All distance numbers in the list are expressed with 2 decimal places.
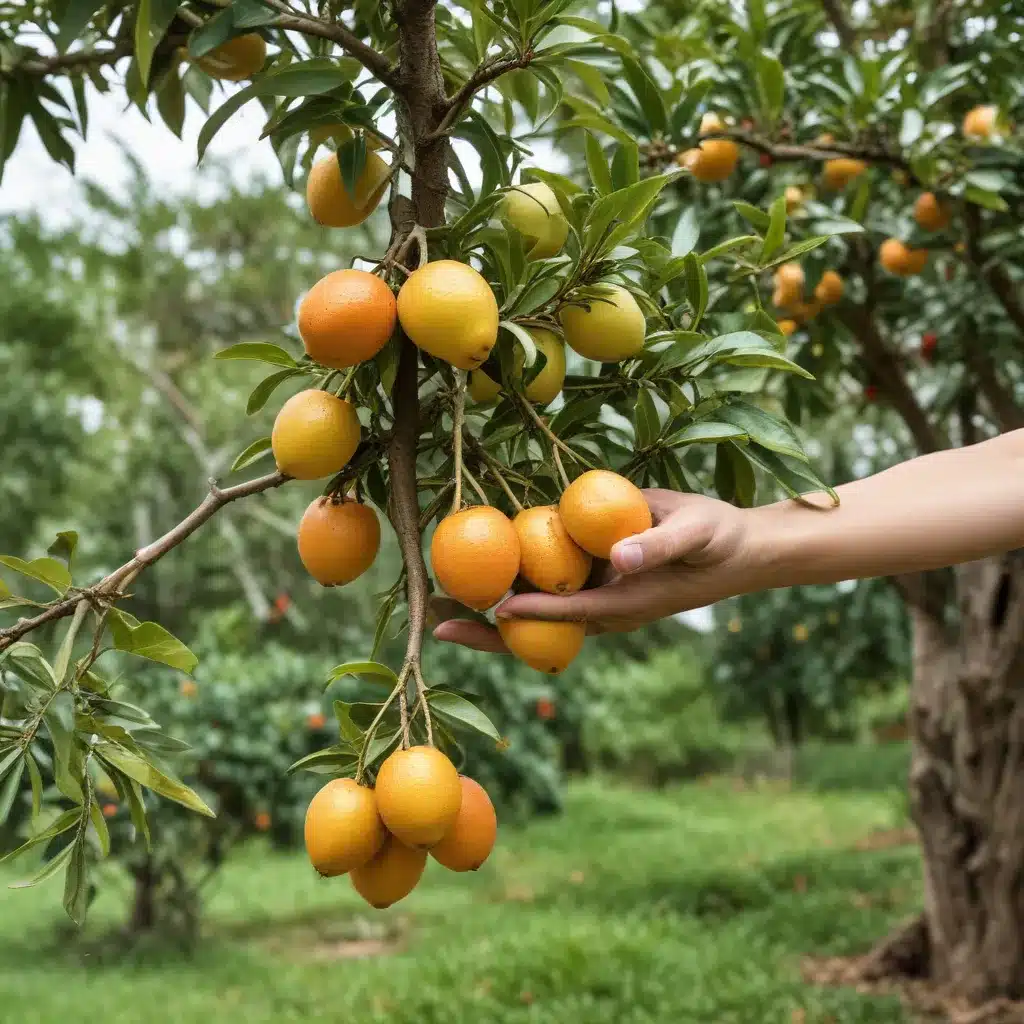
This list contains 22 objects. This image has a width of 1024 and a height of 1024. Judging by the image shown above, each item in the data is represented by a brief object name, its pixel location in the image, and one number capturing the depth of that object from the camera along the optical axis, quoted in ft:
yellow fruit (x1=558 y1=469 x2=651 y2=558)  3.17
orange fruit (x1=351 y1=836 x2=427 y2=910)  3.20
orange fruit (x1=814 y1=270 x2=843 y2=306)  7.11
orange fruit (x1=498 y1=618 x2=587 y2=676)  3.36
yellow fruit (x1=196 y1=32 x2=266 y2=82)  4.07
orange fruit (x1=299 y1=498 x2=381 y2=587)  3.57
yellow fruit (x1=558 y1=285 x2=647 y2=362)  3.37
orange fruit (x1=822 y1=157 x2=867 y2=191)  7.80
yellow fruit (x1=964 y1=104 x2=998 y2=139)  8.17
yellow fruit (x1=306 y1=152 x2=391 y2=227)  3.67
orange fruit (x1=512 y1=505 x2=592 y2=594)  3.29
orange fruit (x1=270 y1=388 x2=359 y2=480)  3.31
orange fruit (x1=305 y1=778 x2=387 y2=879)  2.97
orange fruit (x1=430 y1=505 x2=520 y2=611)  3.15
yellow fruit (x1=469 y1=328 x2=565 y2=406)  3.52
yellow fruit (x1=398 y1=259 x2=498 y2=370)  3.01
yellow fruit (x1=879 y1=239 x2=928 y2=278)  8.07
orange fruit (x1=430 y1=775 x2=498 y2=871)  3.23
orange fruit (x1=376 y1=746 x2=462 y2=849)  2.89
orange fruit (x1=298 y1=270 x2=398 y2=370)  3.08
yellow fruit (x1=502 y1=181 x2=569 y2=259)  3.55
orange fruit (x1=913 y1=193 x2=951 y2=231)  7.53
